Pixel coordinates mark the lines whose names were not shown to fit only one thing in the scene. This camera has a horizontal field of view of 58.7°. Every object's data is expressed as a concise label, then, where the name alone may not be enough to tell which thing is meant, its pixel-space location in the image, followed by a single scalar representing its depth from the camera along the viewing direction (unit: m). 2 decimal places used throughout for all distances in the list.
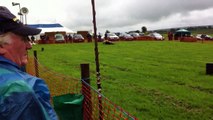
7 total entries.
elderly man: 1.03
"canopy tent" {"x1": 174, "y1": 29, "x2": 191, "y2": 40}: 36.39
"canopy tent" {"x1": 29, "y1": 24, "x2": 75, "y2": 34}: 32.23
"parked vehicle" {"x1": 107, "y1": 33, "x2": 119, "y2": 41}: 31.55
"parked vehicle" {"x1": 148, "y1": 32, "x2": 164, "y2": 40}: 31.64
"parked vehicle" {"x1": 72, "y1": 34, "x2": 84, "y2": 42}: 29.87
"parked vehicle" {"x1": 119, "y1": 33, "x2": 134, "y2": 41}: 32.63
